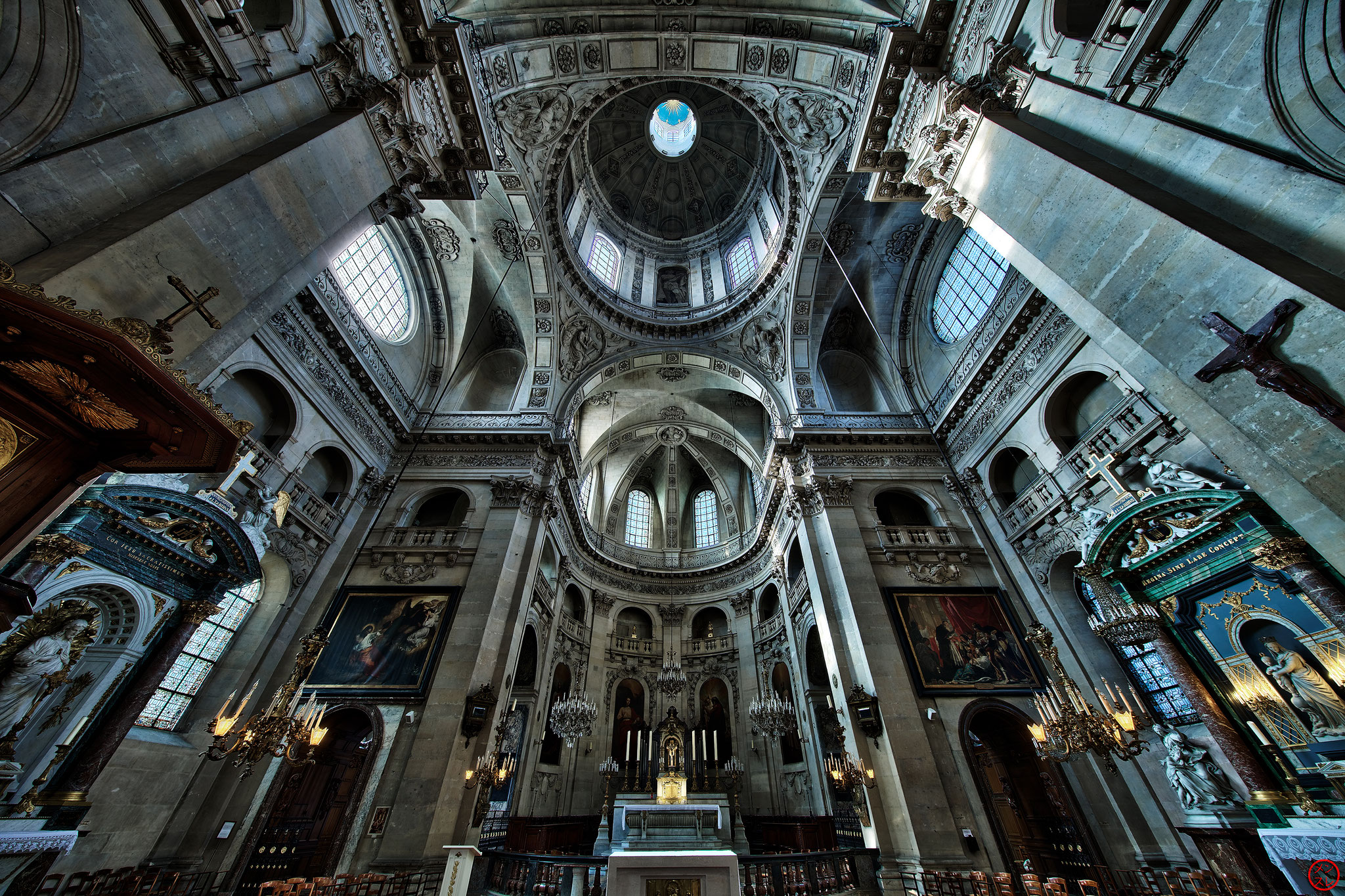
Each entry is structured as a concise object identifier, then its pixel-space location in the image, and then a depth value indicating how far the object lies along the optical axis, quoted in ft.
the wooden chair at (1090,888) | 22.26
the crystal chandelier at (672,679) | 52.24
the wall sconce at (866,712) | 35.60
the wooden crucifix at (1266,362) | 13.66
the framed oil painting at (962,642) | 37.45
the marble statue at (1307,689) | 21.66
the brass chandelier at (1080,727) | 25.66
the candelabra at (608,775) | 44.84
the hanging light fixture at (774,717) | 51.07
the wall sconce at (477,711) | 35.06
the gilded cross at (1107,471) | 30.17
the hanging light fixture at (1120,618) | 28.76
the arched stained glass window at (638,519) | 81.51
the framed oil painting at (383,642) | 36.50
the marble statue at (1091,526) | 30.60
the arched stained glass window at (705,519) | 81.51
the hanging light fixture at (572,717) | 50.55
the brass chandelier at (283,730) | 26.58
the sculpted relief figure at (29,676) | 21.34
